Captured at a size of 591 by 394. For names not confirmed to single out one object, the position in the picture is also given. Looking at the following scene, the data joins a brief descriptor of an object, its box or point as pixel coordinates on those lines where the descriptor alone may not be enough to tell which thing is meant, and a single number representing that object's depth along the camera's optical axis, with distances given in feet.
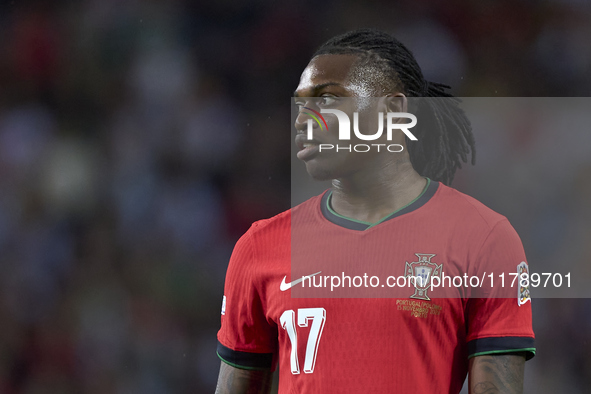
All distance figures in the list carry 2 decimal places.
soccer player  36.44
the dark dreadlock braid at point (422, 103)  36.85
